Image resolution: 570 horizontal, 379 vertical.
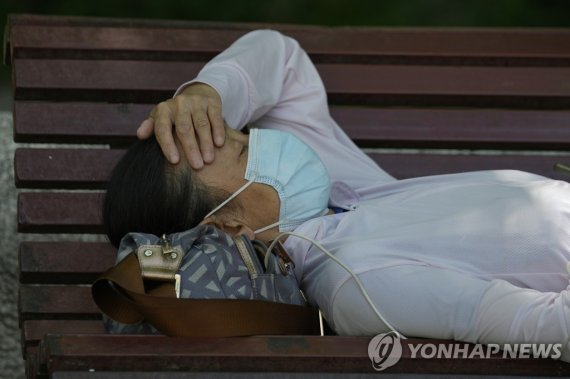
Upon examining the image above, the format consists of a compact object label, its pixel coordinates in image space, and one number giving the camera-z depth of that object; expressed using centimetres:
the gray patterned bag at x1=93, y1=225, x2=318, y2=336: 496
